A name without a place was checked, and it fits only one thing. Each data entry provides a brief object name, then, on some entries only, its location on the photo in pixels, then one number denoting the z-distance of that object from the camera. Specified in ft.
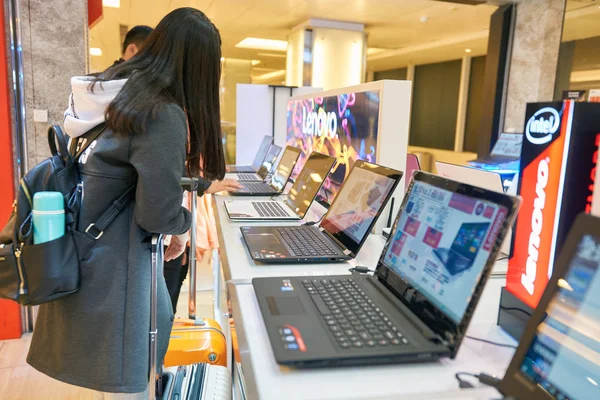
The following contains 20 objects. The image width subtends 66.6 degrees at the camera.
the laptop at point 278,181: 7.28
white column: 21.77
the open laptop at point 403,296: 2.23
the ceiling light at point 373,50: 28.76
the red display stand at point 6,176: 7.61
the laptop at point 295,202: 5.56
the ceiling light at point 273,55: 32.39
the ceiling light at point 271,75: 43.47
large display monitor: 5.31
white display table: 2.04
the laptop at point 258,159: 10.31
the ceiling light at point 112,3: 18.49
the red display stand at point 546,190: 2.53
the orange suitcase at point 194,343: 5.50
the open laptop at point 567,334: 1.70
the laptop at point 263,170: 9.07
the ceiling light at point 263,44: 26.99
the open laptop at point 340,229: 3.92
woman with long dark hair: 3.39
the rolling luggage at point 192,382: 4.56
